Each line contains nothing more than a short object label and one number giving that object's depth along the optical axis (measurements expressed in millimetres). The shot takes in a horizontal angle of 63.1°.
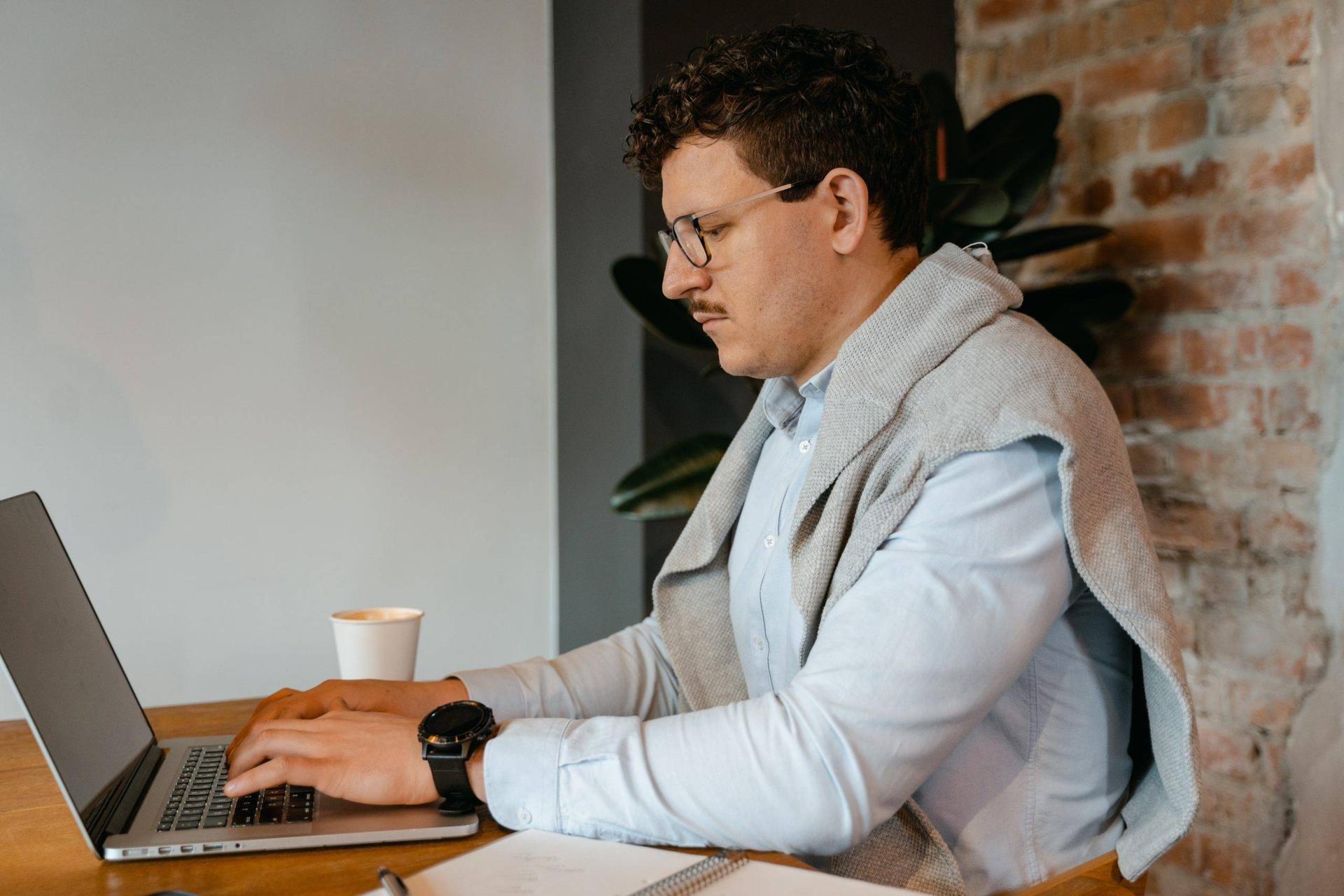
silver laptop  856
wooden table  796
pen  741
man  884
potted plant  1925
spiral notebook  764
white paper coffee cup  1321
